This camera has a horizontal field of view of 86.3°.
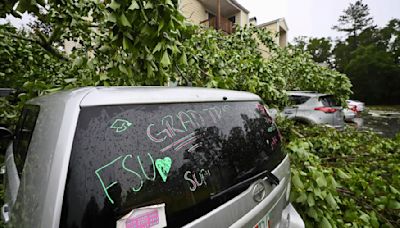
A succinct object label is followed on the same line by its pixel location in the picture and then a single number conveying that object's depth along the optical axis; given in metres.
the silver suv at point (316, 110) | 6.41
